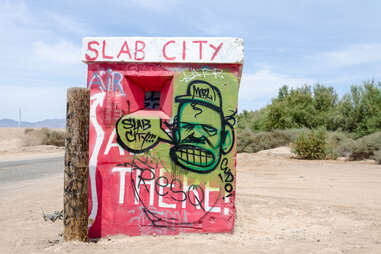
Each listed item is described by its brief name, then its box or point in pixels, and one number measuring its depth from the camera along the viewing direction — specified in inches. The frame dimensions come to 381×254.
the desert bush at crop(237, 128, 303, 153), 918.4
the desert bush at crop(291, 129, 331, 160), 689.6
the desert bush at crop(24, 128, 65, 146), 1188.9
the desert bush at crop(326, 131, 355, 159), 699.4
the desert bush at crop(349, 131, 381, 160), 659.4
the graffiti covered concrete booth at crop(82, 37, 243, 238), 195.0
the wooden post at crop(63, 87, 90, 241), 180.5
